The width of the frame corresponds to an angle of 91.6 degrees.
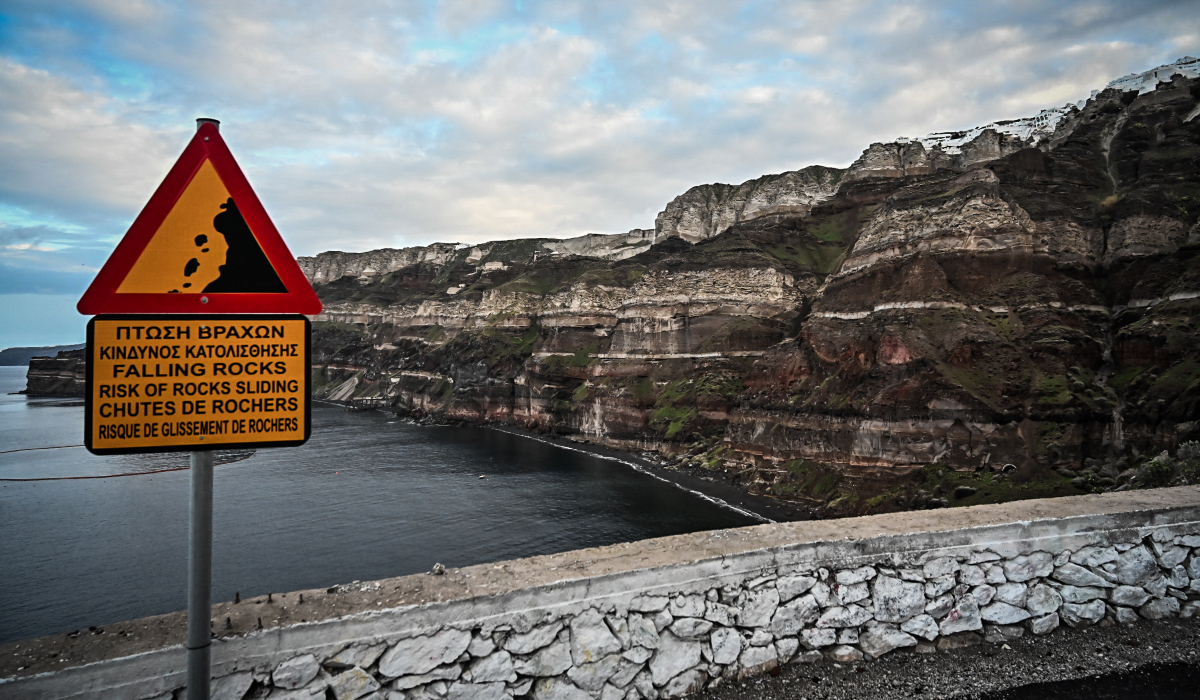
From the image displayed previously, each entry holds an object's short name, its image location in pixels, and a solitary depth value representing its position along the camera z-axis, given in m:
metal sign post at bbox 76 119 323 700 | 2.68
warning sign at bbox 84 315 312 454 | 2.71
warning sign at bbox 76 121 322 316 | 2.74
